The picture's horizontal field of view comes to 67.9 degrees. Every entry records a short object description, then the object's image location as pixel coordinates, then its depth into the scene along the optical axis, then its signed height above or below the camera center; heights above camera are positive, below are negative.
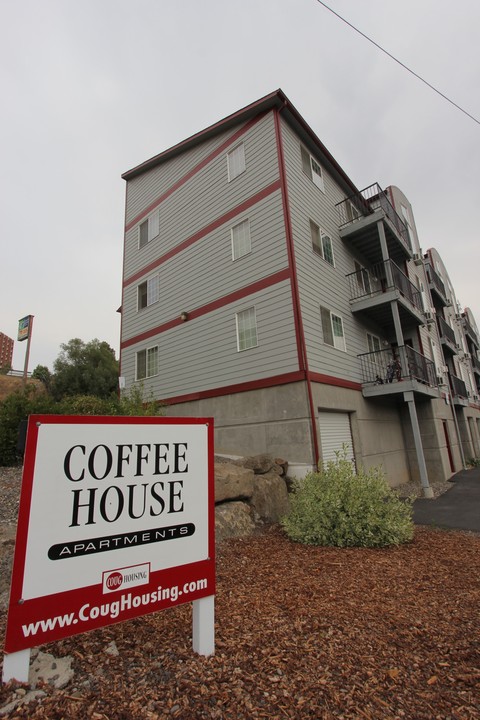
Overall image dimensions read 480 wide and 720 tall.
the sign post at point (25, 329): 20.12 +7.44
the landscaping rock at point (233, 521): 5.85 -1.17
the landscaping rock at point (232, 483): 6.40 -0.58
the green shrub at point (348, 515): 5.50 -1.09
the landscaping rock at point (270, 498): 7.02 -0.97
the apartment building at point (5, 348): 80.56 +25.63
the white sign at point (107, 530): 2.04 -0.46
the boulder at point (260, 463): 8.08 -0.31
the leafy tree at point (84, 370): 32.97 +8.06
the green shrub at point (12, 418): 6.68 +0.80
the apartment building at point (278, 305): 10.12 +4.89
